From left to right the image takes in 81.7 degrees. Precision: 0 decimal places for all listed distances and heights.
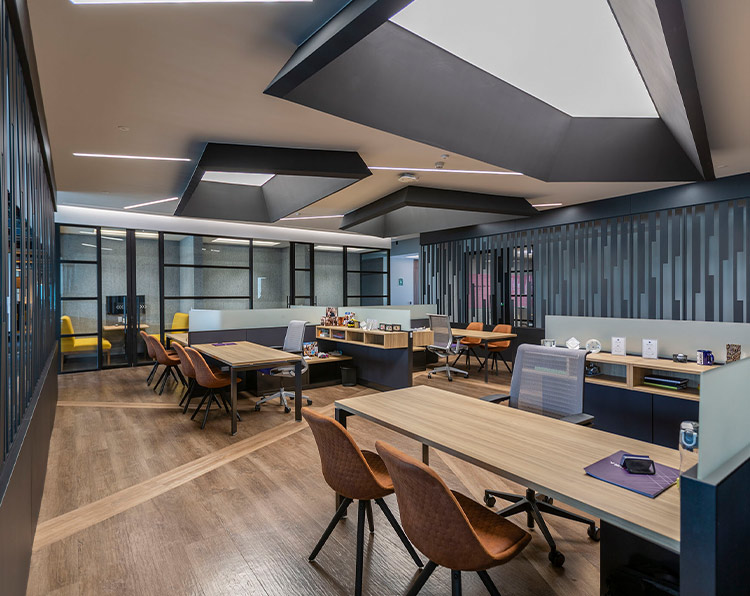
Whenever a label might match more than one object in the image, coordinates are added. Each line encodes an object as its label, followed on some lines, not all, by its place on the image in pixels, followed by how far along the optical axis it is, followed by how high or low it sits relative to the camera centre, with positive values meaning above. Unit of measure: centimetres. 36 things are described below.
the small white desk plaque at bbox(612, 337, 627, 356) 439 -52
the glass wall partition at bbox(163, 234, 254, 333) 934 +49
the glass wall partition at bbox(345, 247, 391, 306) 1249 +55
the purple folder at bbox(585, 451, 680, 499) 155 -69
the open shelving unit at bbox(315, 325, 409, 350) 639 -66
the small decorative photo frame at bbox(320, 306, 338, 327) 759 -40
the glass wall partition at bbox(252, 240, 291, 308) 1057 +54
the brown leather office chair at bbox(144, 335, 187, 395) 638 -96
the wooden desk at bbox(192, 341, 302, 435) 473 -73
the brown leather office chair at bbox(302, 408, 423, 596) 206 -87
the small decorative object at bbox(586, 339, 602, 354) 460 -53
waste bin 712 -133
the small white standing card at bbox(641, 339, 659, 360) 417 -51
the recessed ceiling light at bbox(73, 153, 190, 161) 477 +157
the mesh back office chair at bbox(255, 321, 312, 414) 565 -94
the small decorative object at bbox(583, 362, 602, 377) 446 -77
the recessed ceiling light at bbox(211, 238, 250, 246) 997 +129
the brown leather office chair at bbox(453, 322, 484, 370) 830 -93
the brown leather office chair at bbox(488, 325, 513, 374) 806 -93
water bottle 148 -54
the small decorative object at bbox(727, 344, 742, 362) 374 -49
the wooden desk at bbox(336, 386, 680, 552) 140 -69
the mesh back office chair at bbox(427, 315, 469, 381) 760 -82
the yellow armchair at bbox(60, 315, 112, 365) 812 -90
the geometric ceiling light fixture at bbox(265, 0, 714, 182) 267 +173
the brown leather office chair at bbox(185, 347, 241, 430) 492 -93
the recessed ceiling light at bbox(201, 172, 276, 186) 710 +200
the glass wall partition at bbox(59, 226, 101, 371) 821 -6
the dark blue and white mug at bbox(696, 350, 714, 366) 385 -56
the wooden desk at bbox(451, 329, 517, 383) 743 -73
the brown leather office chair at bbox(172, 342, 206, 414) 532 -96
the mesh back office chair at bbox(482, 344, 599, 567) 266 -68
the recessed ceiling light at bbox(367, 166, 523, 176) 540 +159
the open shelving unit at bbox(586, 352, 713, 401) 374 -73
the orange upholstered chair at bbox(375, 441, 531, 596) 152 -87
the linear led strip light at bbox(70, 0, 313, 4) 226 +155
